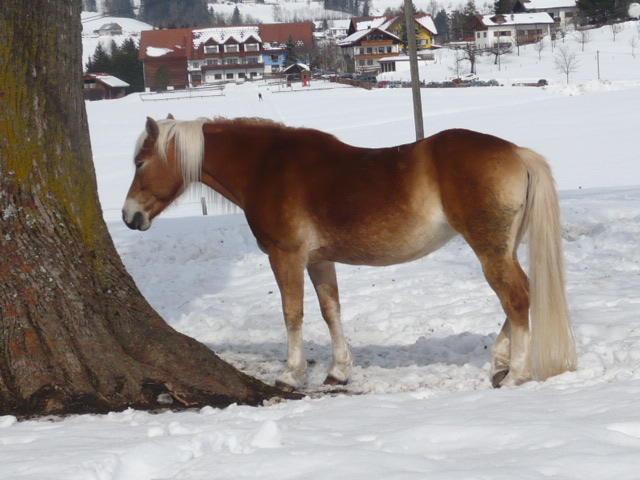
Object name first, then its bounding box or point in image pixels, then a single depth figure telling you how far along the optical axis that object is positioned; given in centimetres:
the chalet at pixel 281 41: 12106
